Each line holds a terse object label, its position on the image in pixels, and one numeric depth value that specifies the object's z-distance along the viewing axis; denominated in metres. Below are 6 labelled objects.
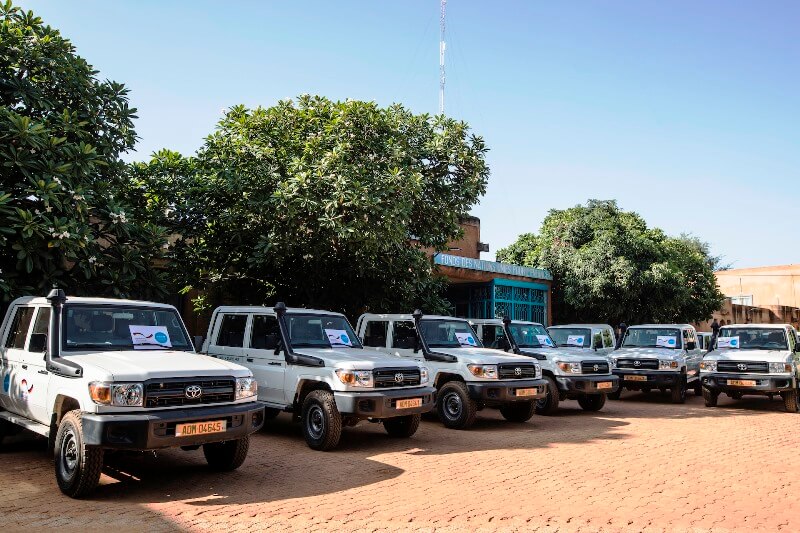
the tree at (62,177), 9.84
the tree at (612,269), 26.34
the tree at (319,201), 12.63
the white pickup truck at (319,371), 8.84
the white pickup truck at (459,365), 10.81
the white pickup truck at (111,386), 6.16
